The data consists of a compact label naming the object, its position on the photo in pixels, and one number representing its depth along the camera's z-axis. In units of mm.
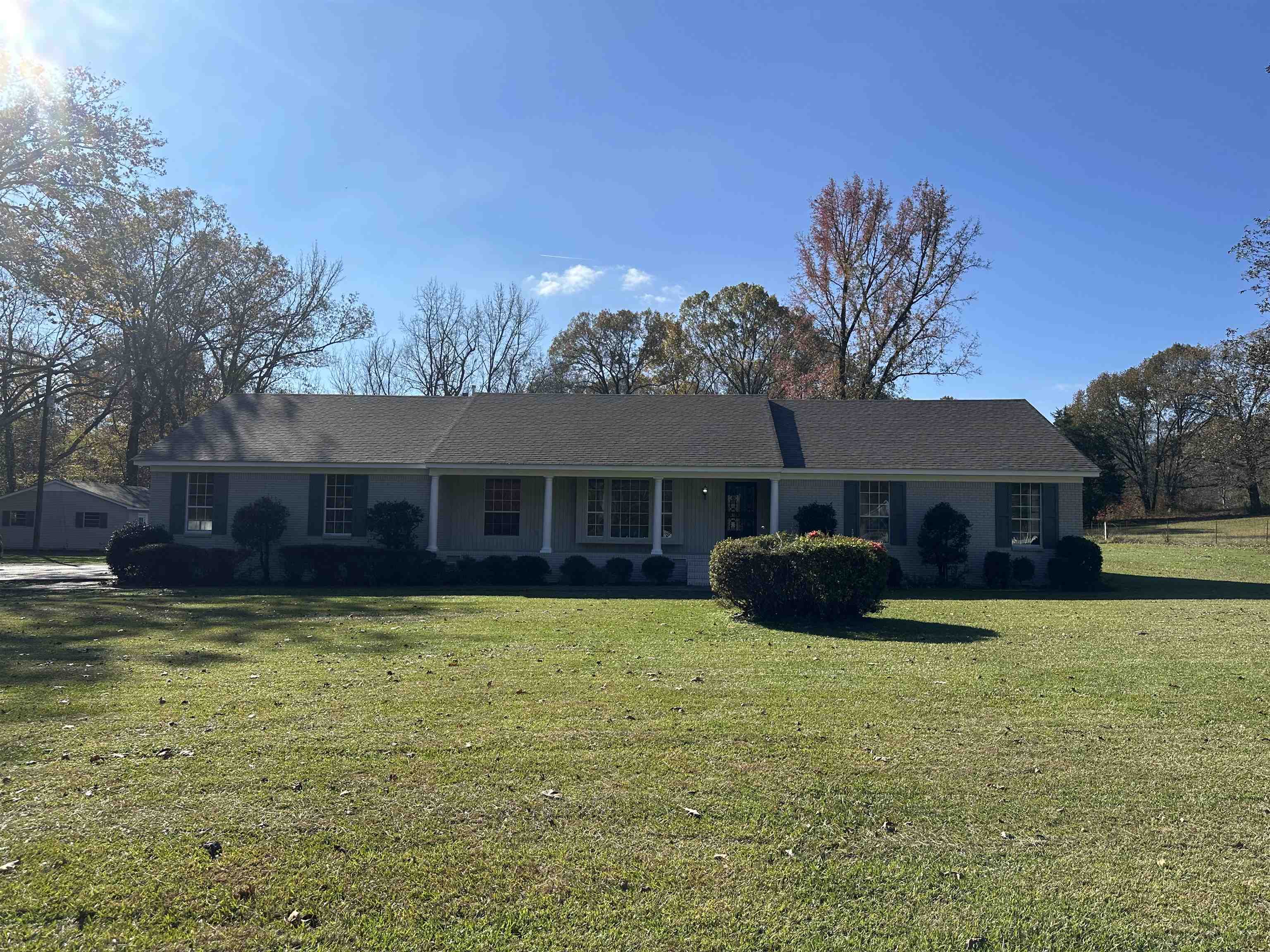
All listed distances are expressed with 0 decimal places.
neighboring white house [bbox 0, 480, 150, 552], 37000
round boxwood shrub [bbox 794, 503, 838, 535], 20516
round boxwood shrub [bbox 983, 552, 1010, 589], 20000
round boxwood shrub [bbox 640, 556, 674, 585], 20562
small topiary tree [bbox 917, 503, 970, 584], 20062
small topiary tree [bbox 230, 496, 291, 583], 20797
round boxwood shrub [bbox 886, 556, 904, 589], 19662
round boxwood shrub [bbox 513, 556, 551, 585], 20562
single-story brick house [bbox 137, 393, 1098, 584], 20828
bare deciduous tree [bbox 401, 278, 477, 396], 47656
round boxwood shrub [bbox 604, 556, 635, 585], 20516
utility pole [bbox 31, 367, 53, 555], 35344
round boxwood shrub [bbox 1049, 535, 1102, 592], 19281
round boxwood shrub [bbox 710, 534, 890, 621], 12492
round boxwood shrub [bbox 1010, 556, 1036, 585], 20156
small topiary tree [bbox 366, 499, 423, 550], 20891
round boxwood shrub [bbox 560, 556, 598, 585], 20453
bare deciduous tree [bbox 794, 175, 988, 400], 36469
